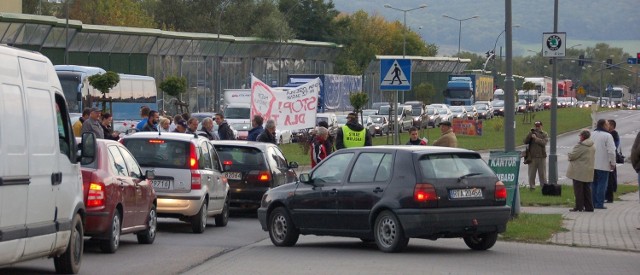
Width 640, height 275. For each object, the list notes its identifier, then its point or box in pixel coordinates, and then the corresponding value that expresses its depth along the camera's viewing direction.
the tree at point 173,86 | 64.19
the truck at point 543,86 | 152.77
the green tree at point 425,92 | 107.75
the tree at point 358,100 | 69.00
